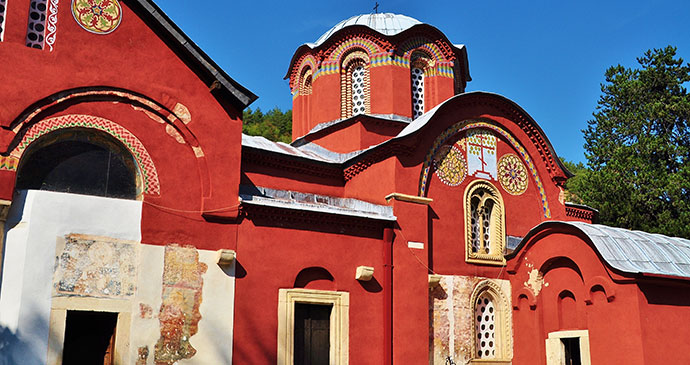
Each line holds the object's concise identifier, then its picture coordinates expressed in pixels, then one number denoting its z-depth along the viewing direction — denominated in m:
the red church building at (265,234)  9.53
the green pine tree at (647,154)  18.14
